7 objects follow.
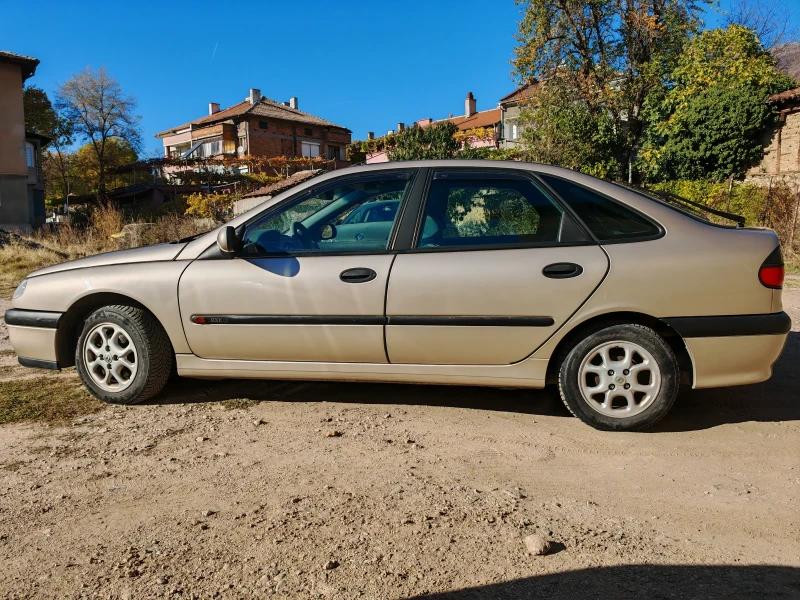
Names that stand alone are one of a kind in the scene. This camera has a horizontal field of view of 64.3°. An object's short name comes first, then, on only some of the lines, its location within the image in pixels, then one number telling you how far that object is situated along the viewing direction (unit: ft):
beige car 12.32
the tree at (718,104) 74.33
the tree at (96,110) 175.32
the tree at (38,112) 172.14
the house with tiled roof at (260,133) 189.67
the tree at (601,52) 72.18
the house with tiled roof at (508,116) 142.71
